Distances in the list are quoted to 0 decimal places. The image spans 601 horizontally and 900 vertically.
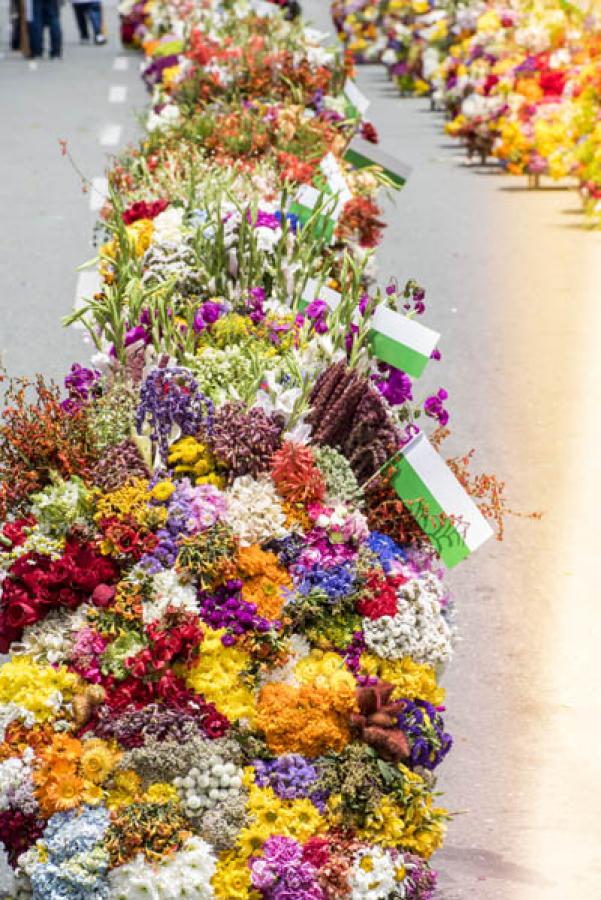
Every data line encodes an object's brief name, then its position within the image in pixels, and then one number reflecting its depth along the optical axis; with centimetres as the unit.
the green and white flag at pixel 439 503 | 663
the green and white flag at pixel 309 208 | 932
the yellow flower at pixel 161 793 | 571
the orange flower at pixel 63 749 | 584
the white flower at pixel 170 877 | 553
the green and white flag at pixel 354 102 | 1464
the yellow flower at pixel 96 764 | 580
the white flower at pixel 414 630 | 629
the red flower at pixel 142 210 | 1032
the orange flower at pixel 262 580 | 630
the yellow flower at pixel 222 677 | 604
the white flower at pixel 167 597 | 615
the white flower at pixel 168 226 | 923
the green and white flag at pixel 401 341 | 708
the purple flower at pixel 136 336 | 766
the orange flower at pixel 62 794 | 573
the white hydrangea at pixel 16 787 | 582
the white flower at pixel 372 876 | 559
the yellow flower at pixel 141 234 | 963
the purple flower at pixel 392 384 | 736
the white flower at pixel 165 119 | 1464
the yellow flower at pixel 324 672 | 608
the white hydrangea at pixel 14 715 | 601
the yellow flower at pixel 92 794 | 573
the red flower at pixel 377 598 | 635
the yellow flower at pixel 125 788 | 575
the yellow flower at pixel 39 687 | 602
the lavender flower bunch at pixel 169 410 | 677
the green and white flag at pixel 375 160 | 1196
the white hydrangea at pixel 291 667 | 617
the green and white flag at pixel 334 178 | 1060
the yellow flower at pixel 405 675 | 625
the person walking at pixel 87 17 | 4309
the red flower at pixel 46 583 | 628
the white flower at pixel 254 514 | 646
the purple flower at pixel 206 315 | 800
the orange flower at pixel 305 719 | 592
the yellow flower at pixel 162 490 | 645
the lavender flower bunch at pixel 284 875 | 554
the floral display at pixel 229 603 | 569
